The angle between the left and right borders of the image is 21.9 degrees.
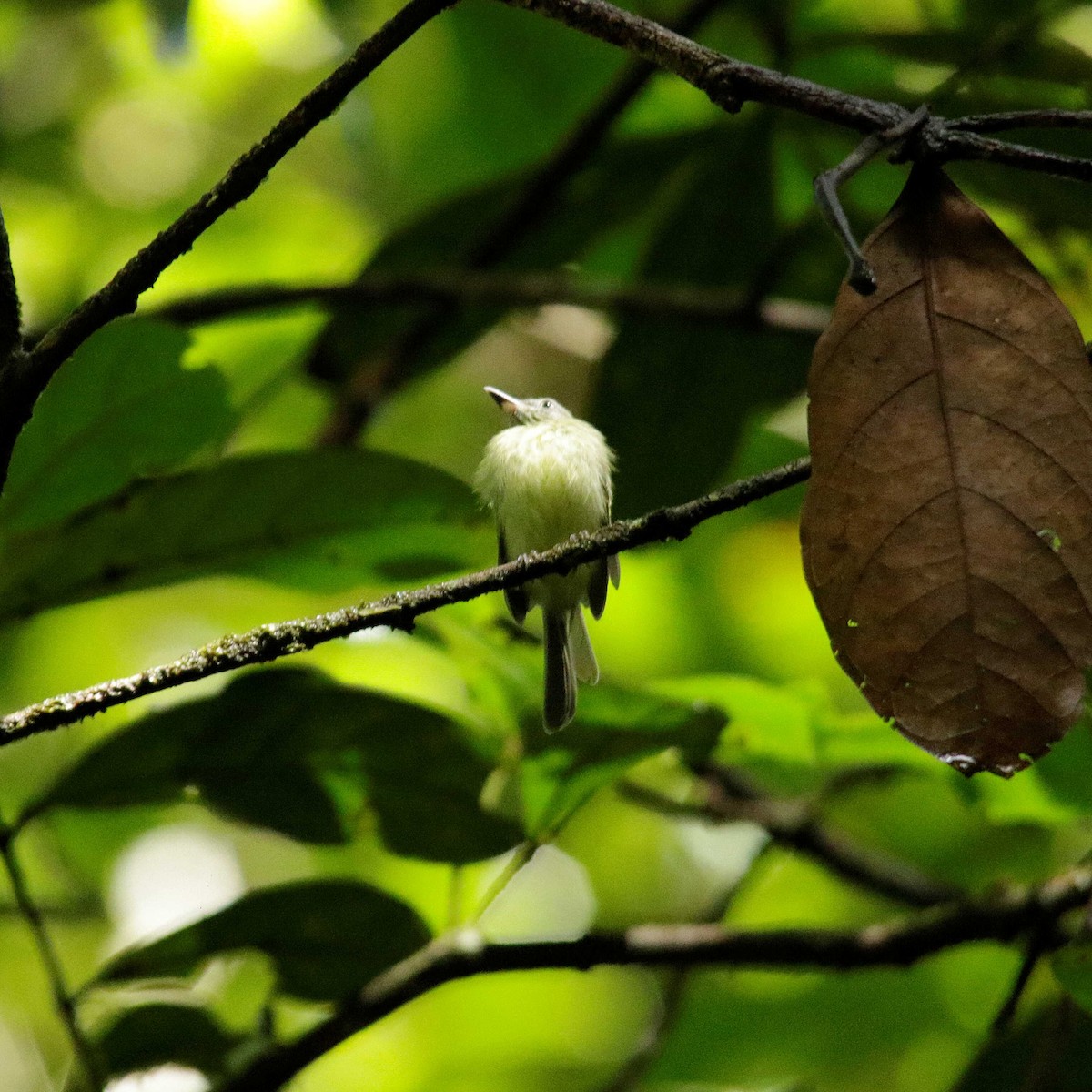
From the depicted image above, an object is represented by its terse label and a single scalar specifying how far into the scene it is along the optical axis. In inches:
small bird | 260.5
